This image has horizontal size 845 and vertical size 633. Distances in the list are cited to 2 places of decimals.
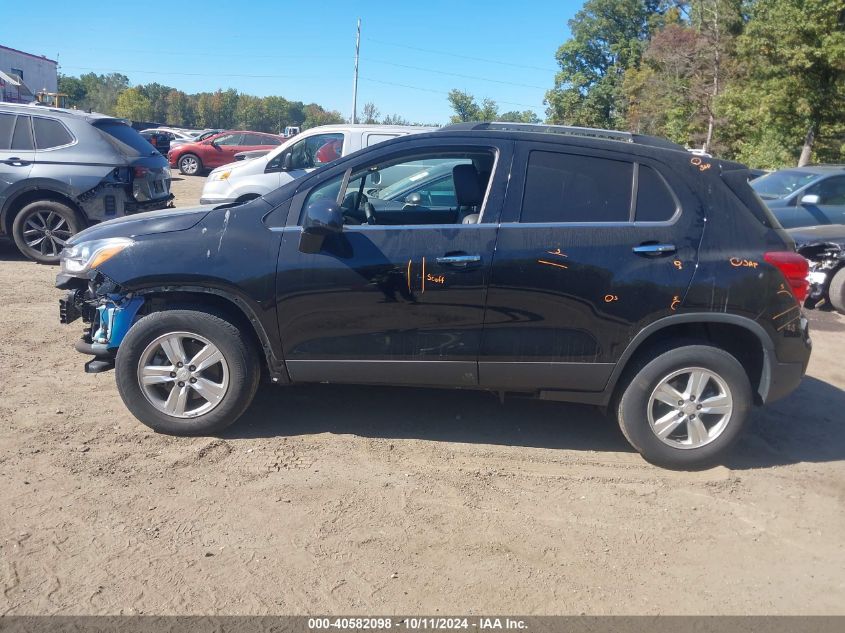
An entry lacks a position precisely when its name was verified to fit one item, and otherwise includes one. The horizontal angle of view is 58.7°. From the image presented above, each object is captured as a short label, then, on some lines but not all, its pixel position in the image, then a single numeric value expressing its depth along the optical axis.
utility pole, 42.11
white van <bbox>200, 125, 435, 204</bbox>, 10.51
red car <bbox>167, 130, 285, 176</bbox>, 26.75
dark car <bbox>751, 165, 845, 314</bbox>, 8.99
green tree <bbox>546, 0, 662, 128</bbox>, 58.34
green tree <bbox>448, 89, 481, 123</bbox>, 49.59
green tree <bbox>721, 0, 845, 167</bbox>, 17.88
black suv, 4.34
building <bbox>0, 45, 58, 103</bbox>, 33.41
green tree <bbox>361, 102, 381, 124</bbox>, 56.32
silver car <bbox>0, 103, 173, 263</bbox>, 9.23
